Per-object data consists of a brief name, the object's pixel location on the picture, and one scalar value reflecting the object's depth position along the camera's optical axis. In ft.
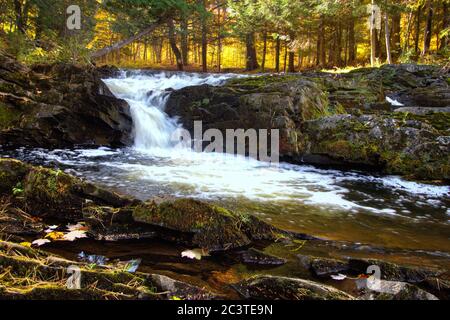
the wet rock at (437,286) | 10.72
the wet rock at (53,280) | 7.62
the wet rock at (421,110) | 37.29
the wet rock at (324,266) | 11.74
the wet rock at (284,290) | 9.39
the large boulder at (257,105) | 35.70
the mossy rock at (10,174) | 15.52
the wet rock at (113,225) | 13.82
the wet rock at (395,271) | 11.50
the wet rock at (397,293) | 9.38
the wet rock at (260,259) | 12.36
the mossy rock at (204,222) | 13.64
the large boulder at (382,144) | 29.35
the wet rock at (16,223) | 12.99
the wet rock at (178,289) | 9.16
